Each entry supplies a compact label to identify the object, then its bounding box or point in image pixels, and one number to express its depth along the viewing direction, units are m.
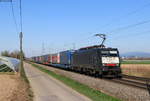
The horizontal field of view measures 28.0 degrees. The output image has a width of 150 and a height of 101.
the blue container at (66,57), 50.19
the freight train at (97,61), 30.59
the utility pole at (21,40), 35.01
